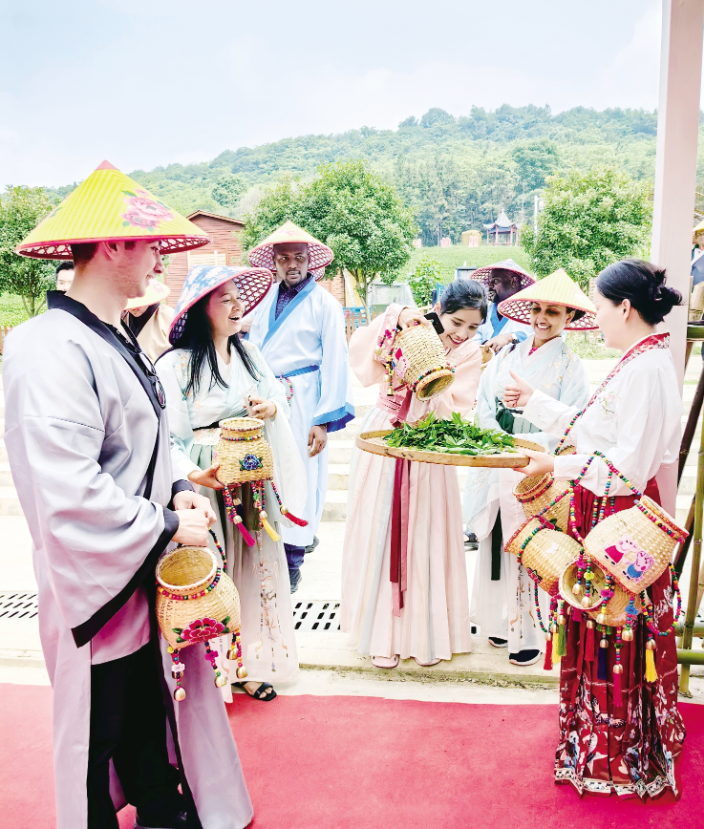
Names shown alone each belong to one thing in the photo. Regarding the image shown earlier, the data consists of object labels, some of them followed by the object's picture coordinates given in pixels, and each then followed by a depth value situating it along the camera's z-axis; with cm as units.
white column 232
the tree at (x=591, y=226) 1816
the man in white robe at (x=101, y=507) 151
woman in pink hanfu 289
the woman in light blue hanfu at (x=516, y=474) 295
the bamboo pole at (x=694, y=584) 260
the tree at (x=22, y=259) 1520
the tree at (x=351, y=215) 1892
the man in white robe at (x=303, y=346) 402
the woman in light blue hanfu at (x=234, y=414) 260
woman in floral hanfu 198
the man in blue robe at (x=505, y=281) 466
